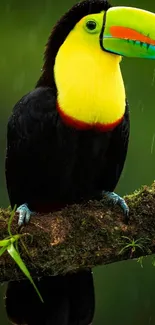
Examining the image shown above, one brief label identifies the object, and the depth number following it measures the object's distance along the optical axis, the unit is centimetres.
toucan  641
